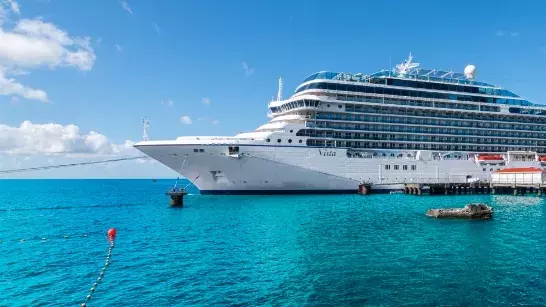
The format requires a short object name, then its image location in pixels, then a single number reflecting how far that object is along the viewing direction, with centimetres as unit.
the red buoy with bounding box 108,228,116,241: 1972
